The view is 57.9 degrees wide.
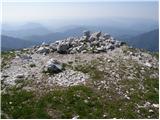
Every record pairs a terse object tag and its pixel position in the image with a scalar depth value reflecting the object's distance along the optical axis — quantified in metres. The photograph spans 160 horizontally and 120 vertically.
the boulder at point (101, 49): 13.83
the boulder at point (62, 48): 13.79
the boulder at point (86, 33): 16.76
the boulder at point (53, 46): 14.05
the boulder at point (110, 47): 14.04
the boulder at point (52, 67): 11.11
